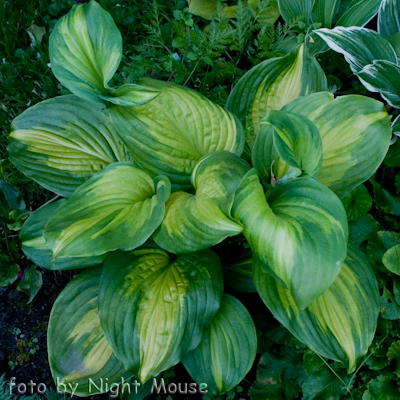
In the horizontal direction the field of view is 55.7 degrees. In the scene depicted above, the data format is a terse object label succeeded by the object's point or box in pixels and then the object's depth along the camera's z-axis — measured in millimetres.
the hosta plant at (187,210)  738
